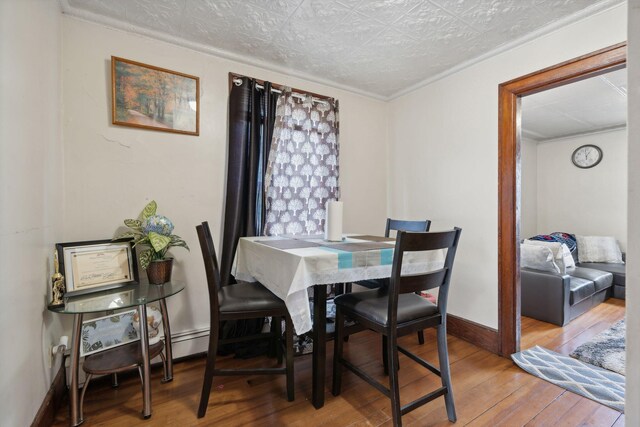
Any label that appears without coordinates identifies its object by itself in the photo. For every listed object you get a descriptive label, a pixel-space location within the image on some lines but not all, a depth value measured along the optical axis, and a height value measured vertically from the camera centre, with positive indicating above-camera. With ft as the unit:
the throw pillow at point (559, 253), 9.41 -1.42
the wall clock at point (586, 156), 14.88 +2.84
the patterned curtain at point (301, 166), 8.14 +1.34
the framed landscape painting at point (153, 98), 6.31 +2.60
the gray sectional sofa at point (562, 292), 9.11 -2.74
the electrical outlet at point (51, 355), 5.05 -2.51
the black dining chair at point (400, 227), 7.55 -0.46
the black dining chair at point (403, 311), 4.36 -1.70
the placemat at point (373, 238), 6.79 -0.66
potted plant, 5.85 -0.60
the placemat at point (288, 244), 5.63 -0.67
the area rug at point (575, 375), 5.60 -3.56
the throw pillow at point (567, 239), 13.32 -1.32
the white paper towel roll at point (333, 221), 6.23 -0.21
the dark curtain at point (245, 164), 7.29 +1.24
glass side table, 4.65 -1.52
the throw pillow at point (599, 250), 13.09 -1.79
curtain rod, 7.60 +3.39
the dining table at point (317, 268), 4.61 -0.99
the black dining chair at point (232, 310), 5.00 -1.74
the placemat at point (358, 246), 5.27 -0.68
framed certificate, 5.29 -1.02
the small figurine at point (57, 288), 4.80 -1.28
